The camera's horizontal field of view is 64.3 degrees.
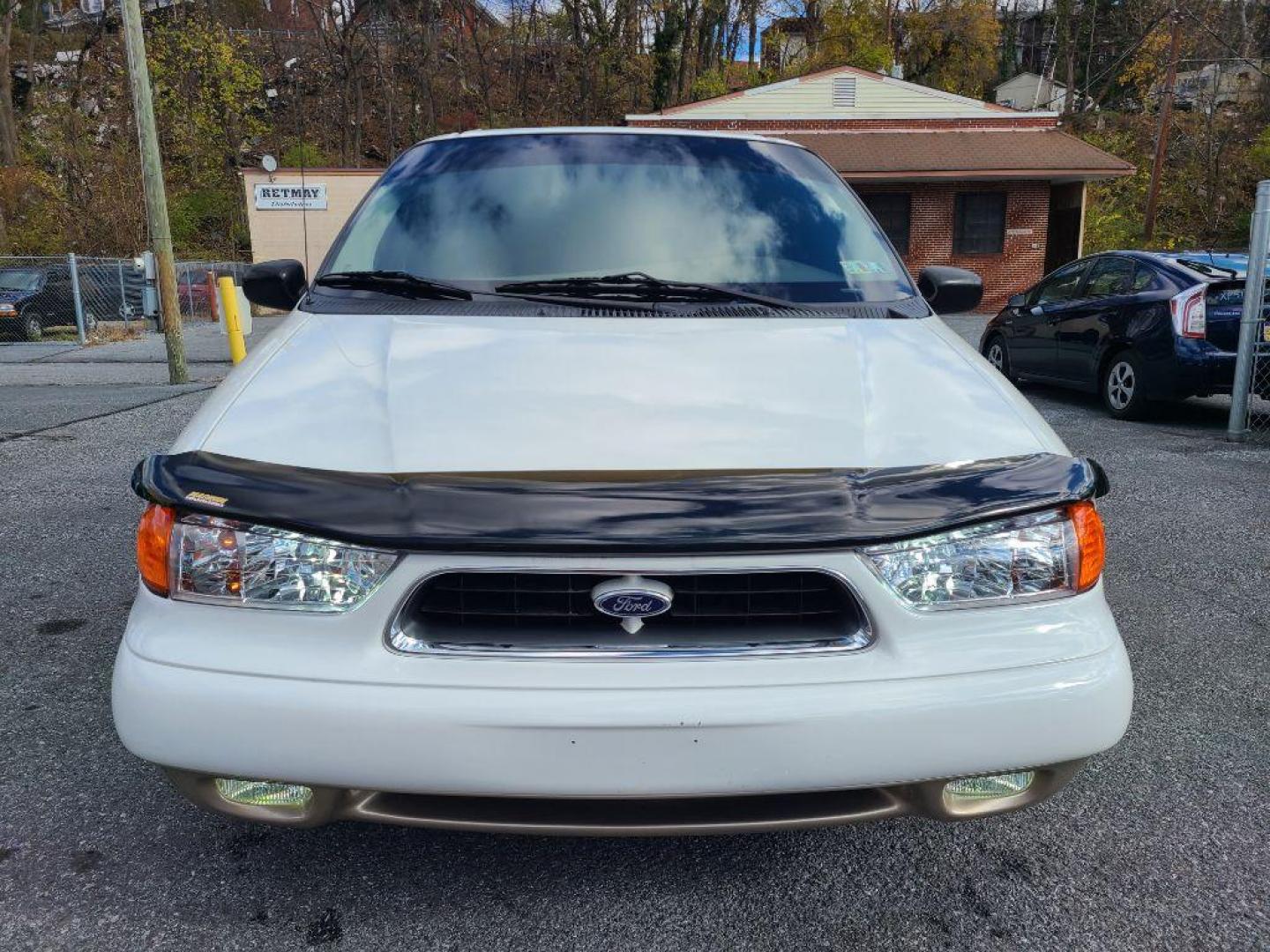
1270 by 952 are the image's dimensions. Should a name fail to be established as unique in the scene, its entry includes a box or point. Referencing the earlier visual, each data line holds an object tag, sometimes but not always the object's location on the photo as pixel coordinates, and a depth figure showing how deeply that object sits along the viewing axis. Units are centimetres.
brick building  2397
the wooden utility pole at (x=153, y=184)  1096
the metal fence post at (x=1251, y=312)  750
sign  2536
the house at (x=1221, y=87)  3853
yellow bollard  1230
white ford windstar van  178
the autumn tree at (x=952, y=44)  4528
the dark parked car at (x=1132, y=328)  822
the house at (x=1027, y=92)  5491
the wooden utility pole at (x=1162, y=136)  2912
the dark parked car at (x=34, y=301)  1920
